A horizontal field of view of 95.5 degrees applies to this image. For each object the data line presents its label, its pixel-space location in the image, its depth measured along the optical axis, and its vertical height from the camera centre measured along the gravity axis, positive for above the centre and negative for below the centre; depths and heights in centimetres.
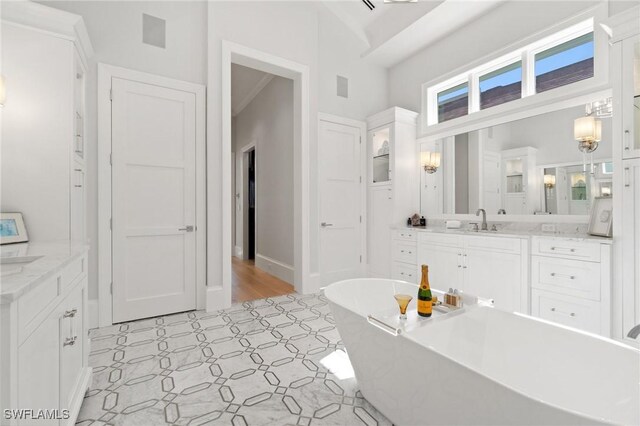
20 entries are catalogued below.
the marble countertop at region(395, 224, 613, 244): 235 -21
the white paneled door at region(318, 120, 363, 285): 415 +16
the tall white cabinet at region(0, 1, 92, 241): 202 +68
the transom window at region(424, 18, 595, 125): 278 +154
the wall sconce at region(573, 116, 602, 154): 263 +73
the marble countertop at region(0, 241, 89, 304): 85 -21
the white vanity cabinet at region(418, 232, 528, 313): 274 -56
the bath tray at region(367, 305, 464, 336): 131 -54
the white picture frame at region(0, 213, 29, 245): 183 -11
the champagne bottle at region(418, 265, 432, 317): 151 -45
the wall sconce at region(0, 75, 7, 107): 176 +74
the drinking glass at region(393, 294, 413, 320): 148 -46
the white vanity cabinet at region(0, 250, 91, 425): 82 -48
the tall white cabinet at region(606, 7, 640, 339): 212 +31
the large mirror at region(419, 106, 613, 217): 271 +47
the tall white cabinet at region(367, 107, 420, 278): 413 +50
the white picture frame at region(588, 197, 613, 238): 242 -5
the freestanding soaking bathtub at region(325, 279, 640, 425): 94 -66
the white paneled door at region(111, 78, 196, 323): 282 +13
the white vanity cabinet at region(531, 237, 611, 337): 223 -58
